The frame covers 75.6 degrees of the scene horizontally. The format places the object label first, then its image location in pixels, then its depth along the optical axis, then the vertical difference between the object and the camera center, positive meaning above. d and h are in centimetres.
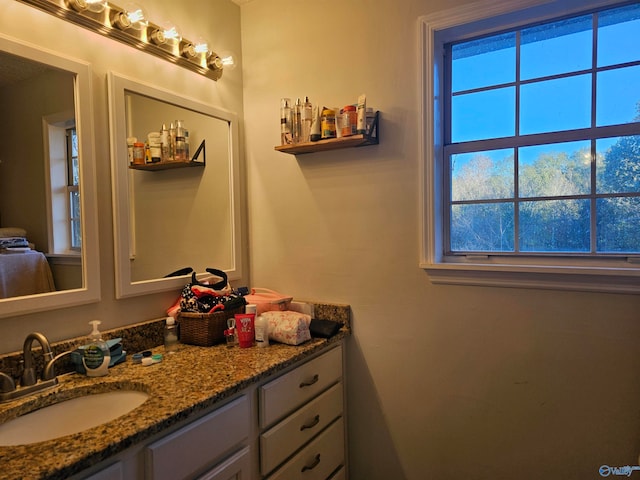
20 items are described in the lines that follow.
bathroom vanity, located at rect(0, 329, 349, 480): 91 -53
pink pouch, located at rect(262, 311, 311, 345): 164 -40
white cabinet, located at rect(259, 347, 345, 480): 141 -74
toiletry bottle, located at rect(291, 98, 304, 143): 186 +48
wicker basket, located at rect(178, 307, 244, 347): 163 -39
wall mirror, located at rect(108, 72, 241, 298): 156 +14
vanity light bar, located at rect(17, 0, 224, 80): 138 +76
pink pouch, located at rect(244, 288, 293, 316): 182 -32
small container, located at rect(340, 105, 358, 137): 173 +45
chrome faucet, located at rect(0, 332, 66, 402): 114 -42
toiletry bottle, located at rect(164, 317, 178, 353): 161 -41
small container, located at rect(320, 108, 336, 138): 177 +44
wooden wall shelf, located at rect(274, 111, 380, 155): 173 +37
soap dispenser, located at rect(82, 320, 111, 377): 130 -40
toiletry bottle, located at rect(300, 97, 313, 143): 185 +49
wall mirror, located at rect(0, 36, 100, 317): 127 +16
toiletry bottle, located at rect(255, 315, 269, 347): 163 -41
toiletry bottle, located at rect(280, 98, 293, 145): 187 +48
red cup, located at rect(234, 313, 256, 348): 161 -39
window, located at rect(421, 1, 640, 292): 149 +30
